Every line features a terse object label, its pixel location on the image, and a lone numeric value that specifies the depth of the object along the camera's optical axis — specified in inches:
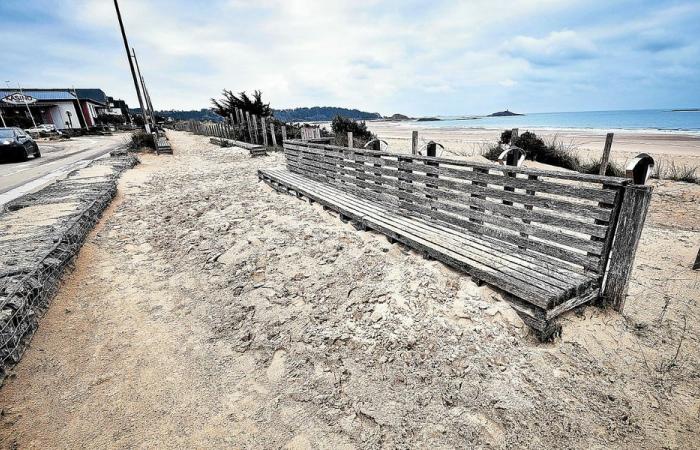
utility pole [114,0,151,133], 674.2
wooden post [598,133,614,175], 216.5
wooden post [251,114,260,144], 693.9
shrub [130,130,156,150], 681.6
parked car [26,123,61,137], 1240.3
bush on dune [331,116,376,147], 667.4
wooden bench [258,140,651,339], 99.5
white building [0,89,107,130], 1427.2
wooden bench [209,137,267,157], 552.4
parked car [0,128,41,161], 548.1
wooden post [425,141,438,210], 161.8
